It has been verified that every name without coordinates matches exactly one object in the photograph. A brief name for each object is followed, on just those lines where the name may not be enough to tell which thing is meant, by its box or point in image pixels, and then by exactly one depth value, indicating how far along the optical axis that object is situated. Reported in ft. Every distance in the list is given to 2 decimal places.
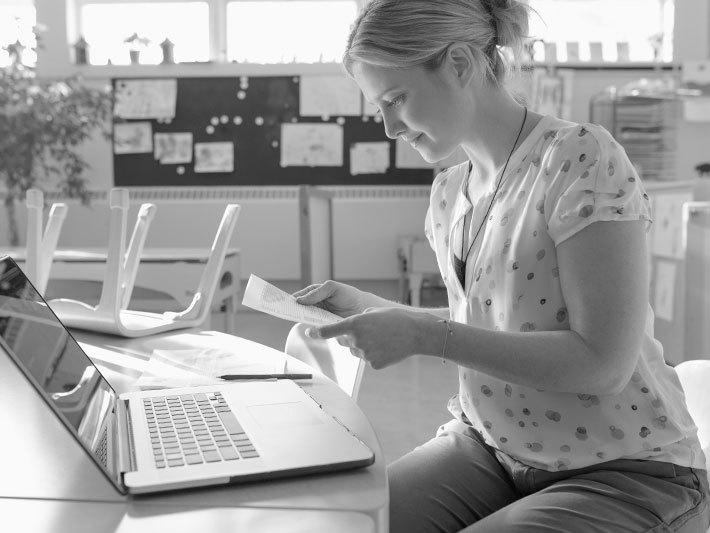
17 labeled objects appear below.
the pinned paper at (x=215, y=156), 16.52
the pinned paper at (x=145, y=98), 16.44
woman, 2.86
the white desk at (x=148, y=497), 1.94
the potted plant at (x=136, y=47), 16.48
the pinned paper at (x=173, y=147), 16.55
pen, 3.34
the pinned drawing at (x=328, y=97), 16.39
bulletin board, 16.46
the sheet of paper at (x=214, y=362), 3.45
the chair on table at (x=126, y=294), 4.38
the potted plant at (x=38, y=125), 14.24
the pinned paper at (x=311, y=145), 16.52
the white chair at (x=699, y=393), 3.57
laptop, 2.15
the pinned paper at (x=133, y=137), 16.60
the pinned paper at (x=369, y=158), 16.52
